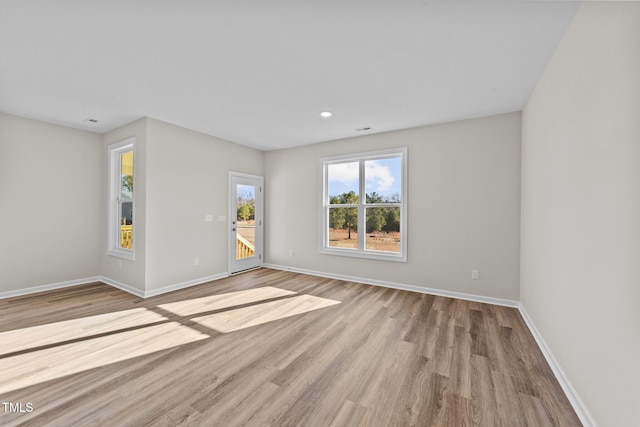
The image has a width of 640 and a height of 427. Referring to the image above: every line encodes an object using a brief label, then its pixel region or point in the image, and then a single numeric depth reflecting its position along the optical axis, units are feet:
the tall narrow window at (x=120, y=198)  14.67
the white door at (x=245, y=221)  16.74
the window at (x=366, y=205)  14.40
